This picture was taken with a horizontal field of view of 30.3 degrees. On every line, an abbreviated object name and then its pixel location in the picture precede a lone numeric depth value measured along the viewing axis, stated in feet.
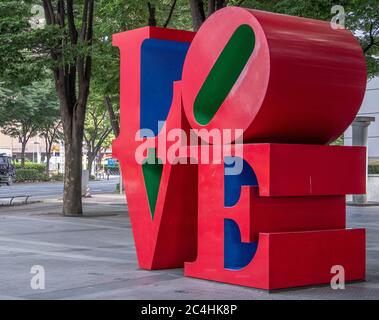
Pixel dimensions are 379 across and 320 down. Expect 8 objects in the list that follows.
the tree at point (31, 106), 166.61
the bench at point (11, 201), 94.66
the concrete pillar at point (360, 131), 96.37
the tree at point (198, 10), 56.70
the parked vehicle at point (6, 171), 176.55
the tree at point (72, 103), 73.61
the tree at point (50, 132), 193.06
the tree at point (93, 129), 182.50
